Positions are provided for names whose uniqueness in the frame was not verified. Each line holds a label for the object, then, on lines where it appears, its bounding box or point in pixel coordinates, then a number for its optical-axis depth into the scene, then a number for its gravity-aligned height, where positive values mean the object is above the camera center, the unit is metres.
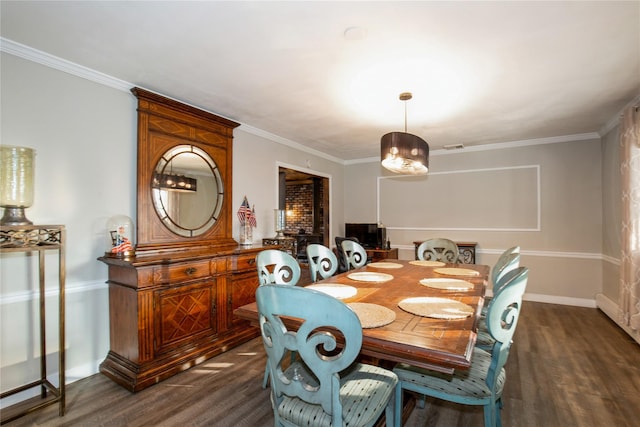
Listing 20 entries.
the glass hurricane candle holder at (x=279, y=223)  4.06 -0.11
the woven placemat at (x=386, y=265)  2.92 -0.49
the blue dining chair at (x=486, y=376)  1.36 -0.81
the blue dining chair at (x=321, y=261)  2.70 -0.42
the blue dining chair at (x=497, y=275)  2.04 -0.44
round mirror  2.90 +0.25
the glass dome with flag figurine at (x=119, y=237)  2.43 -0.18
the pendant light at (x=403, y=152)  2.58 +0.53
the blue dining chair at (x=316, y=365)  1.02 -0.55
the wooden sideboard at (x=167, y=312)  2.29 -0.81
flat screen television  5.52 -0.36
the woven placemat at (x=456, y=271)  2.47 -0.48
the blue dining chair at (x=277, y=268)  2.07 -0.39
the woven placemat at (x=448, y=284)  2.03 -0.49
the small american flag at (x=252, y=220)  3.68 -0.07
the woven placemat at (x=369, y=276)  2.31 -0.49
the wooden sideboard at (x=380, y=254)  5.21 -0.68
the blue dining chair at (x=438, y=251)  3.54 -0.44
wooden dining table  1.13 -0.50
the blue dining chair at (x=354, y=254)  3.36 -0.44
